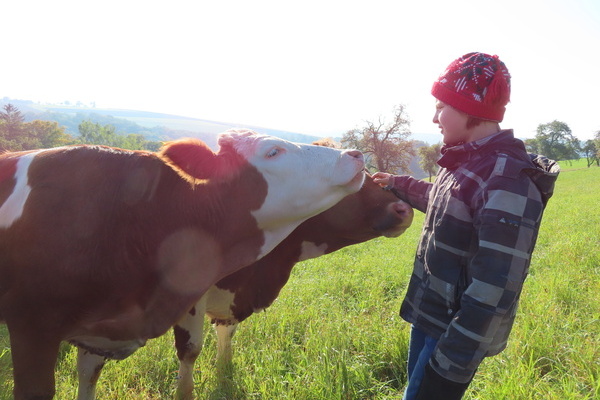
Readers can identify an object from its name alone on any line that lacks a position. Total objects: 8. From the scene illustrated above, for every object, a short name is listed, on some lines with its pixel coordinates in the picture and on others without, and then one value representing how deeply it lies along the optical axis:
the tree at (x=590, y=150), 83.43
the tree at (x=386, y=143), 39.03
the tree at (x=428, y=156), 58.76
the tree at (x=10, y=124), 45.62
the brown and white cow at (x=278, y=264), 3.34
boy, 1.57
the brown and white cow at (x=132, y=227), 2.11
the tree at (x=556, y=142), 80.62
